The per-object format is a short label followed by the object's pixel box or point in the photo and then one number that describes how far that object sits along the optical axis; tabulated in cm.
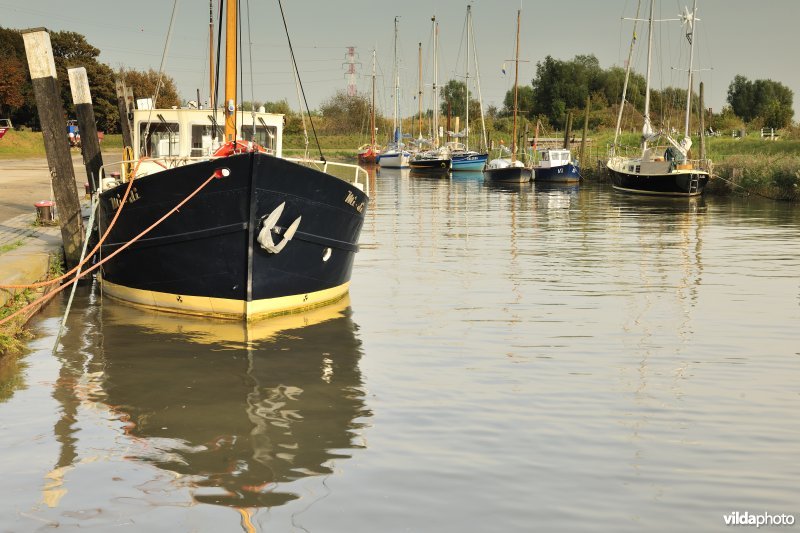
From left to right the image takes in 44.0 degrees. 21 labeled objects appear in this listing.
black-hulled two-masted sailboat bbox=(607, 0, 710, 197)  4290
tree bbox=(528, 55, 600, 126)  10500
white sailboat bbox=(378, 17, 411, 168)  8256
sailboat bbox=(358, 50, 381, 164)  8925
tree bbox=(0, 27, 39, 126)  7056
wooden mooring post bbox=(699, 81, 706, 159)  4606
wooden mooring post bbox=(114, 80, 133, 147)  2422
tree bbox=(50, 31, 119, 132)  7762
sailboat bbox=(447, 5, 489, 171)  7606
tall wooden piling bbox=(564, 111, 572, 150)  6569
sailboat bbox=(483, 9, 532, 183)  5928
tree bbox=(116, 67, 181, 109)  8006
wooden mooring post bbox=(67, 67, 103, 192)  1870
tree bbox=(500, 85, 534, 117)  11062
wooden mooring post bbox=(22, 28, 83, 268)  1628
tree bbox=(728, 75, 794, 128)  10931
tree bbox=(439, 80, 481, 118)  11825
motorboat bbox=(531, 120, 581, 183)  5825
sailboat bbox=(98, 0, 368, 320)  1239
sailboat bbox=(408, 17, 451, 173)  7625
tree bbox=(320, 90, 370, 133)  12100
